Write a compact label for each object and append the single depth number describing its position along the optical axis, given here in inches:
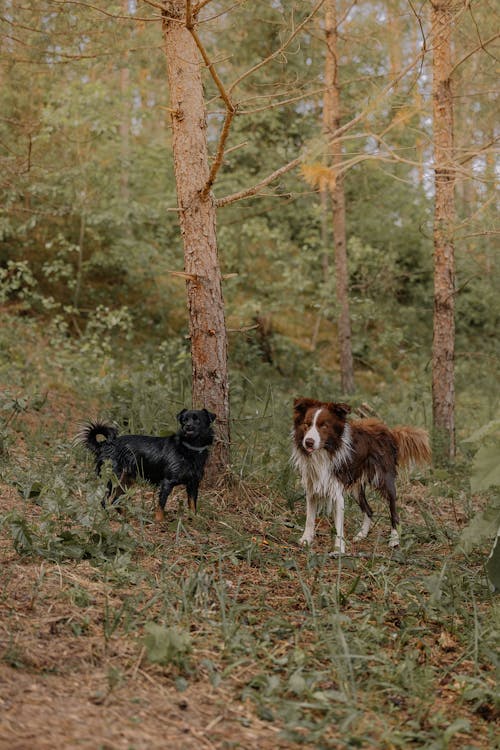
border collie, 229.9
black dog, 228.7
